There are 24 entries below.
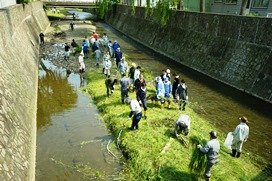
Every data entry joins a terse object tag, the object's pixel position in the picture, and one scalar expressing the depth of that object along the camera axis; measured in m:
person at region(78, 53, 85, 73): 19.58
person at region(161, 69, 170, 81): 14.00
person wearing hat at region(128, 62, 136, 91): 16.03
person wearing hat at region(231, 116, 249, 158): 9.24
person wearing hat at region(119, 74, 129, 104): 13.19
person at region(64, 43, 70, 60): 23.43
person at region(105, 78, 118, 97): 14.68
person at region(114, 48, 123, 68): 20.00
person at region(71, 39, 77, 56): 25.87
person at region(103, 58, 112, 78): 17.91
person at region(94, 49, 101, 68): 20.72
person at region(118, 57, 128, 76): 16.80
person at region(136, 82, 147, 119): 12.12
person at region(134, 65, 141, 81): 15.11
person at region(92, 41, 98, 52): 23.49
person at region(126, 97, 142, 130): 10.55
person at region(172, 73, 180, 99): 14.24
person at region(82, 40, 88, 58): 23.47
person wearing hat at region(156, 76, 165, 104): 13.30
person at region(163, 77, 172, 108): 13.47
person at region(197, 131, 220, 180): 7.64
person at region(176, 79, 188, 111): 12.94
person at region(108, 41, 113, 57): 24.25
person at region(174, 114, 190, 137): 10.06
